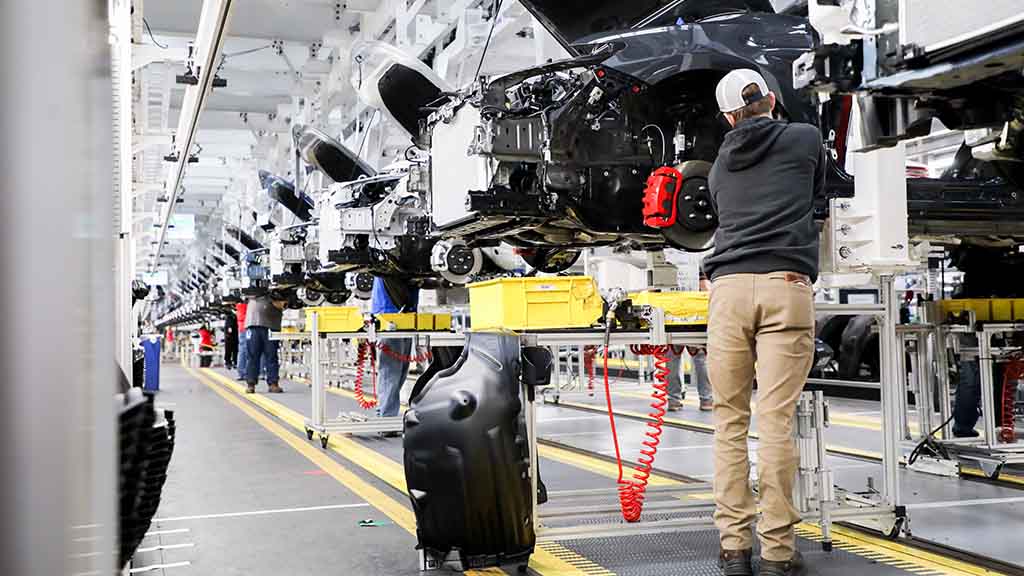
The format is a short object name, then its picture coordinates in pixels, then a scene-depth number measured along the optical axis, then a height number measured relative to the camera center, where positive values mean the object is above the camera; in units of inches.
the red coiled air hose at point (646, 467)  146.8 -24.9
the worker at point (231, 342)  866.8 -22.9
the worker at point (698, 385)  365.1 -31.6
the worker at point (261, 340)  550.9 -13.8
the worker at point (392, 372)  307.9 -19.6
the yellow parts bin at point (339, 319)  306.0 -1.7
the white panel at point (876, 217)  148.6 +13.1
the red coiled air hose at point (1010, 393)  238.2 -25.6
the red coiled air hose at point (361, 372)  339.6 -22.1
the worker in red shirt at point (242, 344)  652.7 -18.6
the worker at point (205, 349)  995.3 -33.4
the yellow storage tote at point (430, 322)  295.9 -3.2
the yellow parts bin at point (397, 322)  289.6 -3.0
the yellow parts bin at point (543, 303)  141.6 +0.8
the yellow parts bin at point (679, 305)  146.6 +0.0
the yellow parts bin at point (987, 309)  223.8 -2.6
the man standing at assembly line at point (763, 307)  125.6 -0.5
